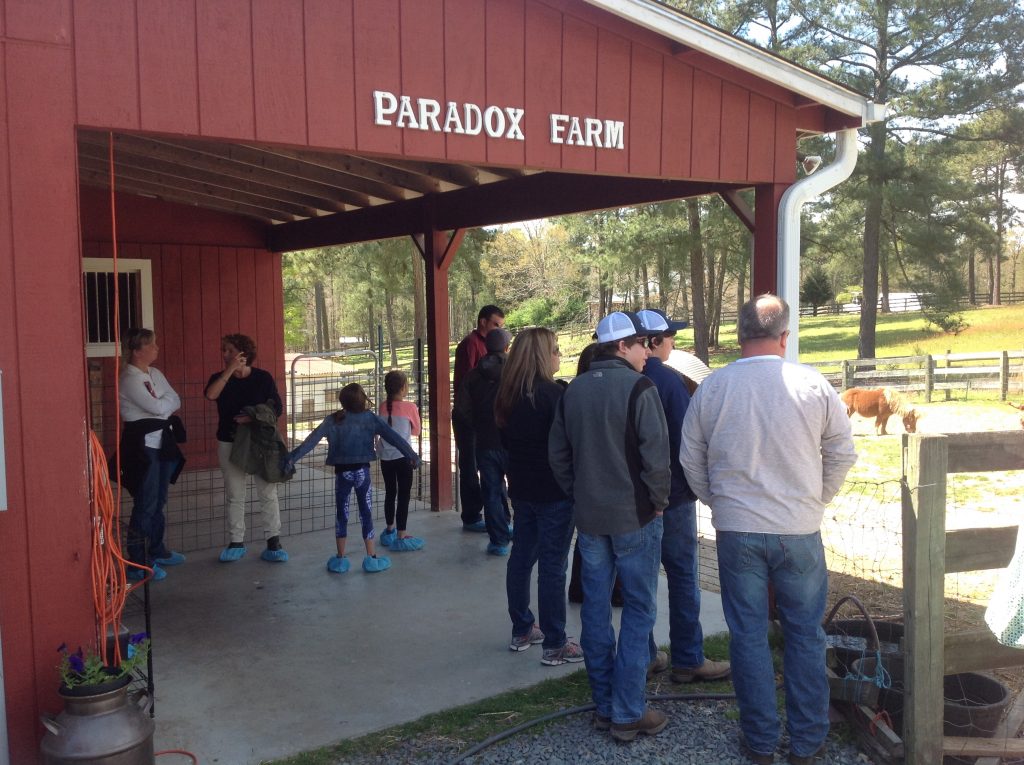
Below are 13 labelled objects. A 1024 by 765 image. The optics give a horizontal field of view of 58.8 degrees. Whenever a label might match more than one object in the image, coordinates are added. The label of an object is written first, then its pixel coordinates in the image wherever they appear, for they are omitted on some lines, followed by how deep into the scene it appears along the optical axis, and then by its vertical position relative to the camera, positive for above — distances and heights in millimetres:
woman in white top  6074 -608
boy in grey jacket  3955 -735
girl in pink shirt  7004 -959
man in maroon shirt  7371 -833
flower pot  3244 -1397
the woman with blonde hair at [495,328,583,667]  4652 -723
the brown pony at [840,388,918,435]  14211 -1154
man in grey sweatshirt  3594 -654
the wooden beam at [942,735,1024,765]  3609 -1674
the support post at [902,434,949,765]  3631 -1068
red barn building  3471 +1151
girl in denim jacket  6402 -759
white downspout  5770 +652
